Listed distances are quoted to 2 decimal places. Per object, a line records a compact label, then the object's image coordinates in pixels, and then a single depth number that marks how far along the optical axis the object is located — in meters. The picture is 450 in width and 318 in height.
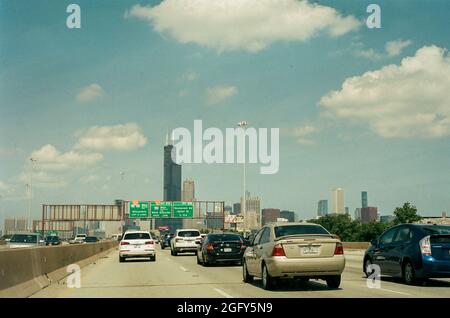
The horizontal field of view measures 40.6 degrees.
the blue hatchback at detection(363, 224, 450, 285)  15.24
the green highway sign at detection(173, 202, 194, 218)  92.50
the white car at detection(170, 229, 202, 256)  37.38
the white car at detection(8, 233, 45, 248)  37.81
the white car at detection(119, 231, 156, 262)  30.25
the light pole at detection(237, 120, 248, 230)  66.65
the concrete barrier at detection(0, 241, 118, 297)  12.76
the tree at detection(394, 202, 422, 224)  86.86
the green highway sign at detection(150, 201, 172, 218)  92.69
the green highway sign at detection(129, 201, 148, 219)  92.81
